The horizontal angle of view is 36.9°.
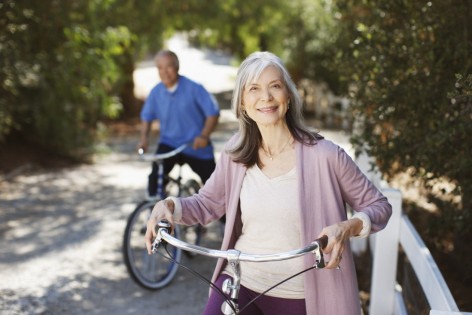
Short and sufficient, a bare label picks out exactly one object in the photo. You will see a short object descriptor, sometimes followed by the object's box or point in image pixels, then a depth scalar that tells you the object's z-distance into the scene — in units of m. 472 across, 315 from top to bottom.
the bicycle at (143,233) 6.17
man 6.60
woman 2.87
